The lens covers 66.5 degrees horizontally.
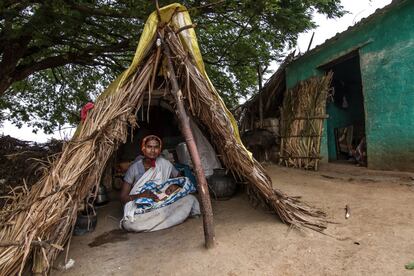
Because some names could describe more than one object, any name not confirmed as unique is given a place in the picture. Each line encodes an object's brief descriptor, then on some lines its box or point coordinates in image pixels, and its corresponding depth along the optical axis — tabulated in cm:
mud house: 484
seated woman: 343
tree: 437
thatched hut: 239
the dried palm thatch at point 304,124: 602
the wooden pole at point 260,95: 715
